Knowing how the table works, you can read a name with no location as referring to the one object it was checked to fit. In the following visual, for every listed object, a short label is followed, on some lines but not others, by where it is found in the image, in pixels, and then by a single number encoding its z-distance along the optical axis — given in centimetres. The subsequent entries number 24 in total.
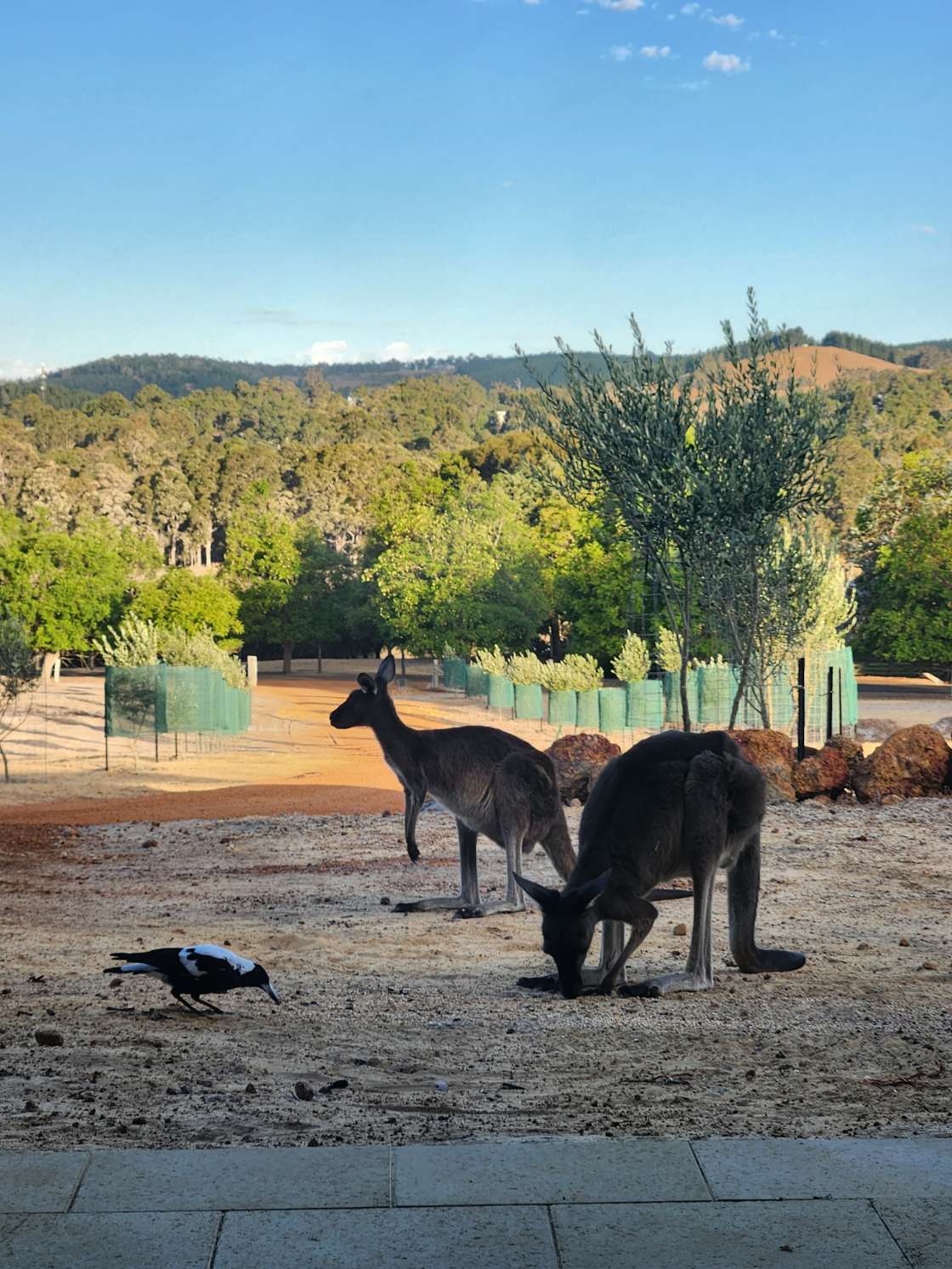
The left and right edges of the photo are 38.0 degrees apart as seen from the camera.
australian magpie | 760
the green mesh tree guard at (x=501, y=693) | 4656
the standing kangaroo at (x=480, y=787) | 1125
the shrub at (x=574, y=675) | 4669
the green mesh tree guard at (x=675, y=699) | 3597
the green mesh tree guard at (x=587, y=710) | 3728
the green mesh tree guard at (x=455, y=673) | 5783
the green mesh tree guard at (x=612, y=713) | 3631
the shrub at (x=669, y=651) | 4100
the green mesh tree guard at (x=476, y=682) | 5294
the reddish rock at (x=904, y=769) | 1750
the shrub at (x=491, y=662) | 5369
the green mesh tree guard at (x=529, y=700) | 4375
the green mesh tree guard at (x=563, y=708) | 3822
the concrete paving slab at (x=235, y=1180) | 468
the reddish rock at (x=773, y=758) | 1752
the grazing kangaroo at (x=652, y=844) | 796
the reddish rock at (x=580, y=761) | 1825
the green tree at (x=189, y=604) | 6481
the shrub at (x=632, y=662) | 4509
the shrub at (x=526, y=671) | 4872
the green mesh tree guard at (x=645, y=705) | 3575
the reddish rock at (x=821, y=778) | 1786
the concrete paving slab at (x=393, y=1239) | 429
